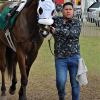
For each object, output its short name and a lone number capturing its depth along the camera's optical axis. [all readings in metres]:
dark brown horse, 8.66
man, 7.45
